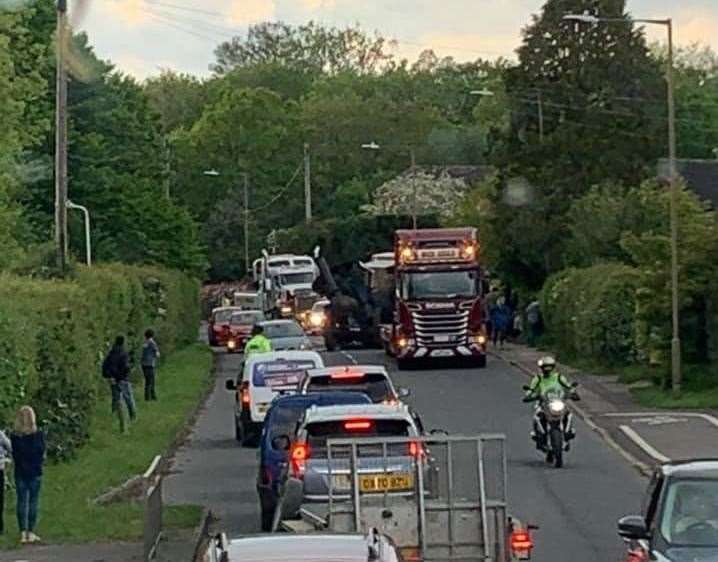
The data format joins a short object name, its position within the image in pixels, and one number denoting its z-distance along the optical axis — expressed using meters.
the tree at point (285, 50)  157.50
